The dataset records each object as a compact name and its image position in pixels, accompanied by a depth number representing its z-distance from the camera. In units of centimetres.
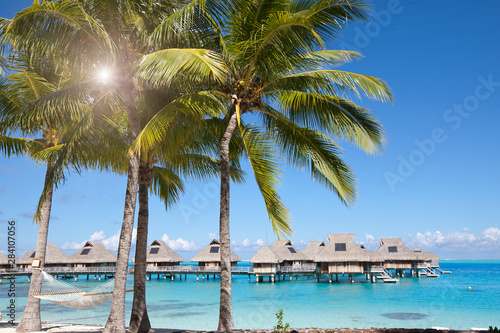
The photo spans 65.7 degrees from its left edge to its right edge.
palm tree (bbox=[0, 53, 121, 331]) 812
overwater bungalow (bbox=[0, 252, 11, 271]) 3859
